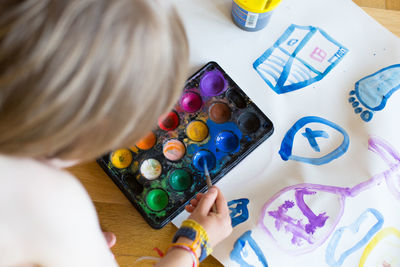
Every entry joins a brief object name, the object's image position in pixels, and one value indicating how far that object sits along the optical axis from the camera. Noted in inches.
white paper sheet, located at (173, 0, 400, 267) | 27.8
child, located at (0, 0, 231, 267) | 14.2
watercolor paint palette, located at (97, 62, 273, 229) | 28.3
